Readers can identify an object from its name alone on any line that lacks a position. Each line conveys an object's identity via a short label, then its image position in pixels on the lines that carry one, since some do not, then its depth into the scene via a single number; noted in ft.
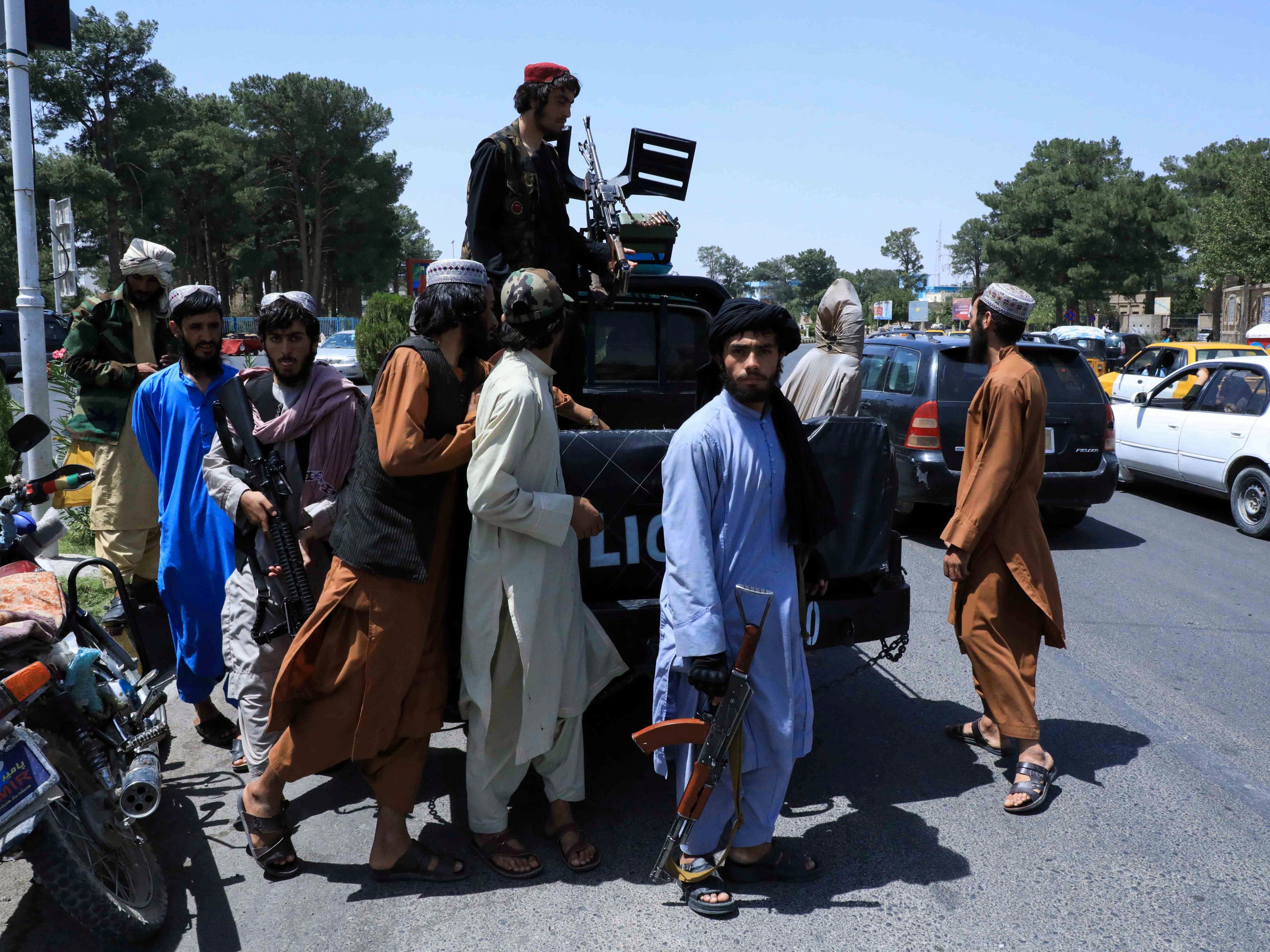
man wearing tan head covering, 18.61
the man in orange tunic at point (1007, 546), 12.10
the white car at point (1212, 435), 29.30
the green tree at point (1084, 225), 189.06
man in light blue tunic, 9.53
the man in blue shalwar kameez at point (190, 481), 12.68
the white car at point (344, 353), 73.36
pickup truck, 11.44
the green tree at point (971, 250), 217.77
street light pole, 19.95
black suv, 26.55
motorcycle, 8.23
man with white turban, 14.65
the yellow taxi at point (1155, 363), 45.73
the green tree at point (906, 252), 433.48
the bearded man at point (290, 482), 11.05
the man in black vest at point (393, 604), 9.85
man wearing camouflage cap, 9.73
